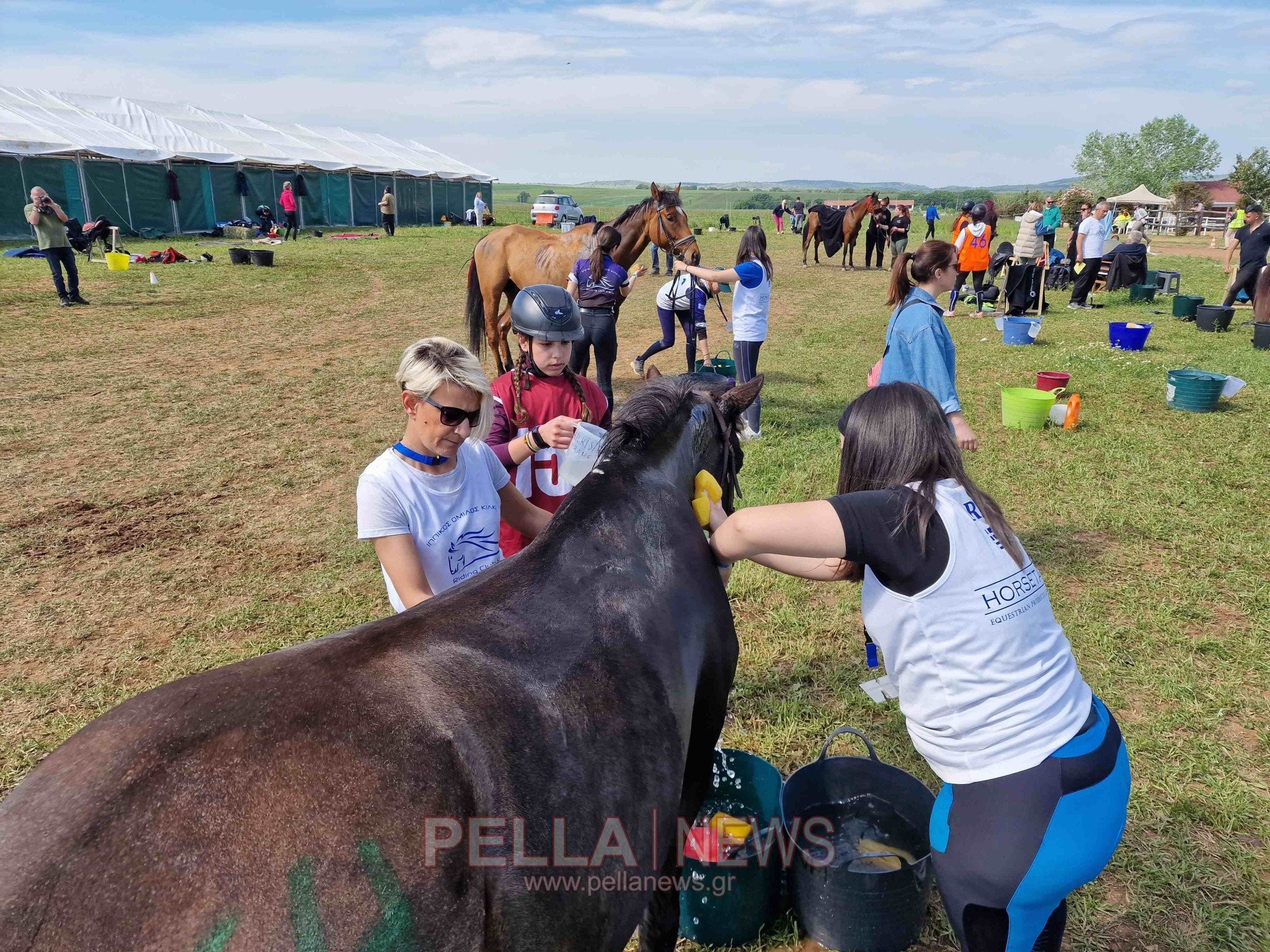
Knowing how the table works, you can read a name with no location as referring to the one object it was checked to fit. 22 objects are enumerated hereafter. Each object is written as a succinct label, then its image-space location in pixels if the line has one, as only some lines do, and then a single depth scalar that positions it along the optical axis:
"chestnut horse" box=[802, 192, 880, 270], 25.88
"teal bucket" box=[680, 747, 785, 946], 2.73
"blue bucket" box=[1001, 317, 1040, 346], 13.13
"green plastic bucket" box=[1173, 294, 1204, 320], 15.38
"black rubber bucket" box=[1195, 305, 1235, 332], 13.96
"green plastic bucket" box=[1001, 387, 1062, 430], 8.34
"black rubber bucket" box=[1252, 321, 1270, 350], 12.41
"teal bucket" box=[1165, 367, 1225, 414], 8.97
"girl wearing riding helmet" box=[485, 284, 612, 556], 3.44
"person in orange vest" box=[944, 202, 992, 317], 15.98
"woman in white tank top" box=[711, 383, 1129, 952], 1.89
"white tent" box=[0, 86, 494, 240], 23.89
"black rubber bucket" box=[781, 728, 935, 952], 2.62
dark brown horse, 1.28
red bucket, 9.30
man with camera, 13.31
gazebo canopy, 48.53
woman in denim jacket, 4.50
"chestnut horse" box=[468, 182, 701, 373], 10.03
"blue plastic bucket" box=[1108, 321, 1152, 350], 12.29
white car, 43.09
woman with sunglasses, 2.52
